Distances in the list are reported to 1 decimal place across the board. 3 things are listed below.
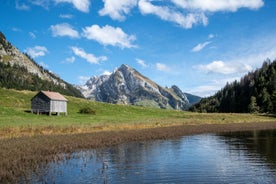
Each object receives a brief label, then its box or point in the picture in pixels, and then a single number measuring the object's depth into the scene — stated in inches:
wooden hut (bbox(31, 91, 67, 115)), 3969.0
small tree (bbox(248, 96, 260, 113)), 6653.5
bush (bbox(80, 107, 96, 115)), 4180.6
